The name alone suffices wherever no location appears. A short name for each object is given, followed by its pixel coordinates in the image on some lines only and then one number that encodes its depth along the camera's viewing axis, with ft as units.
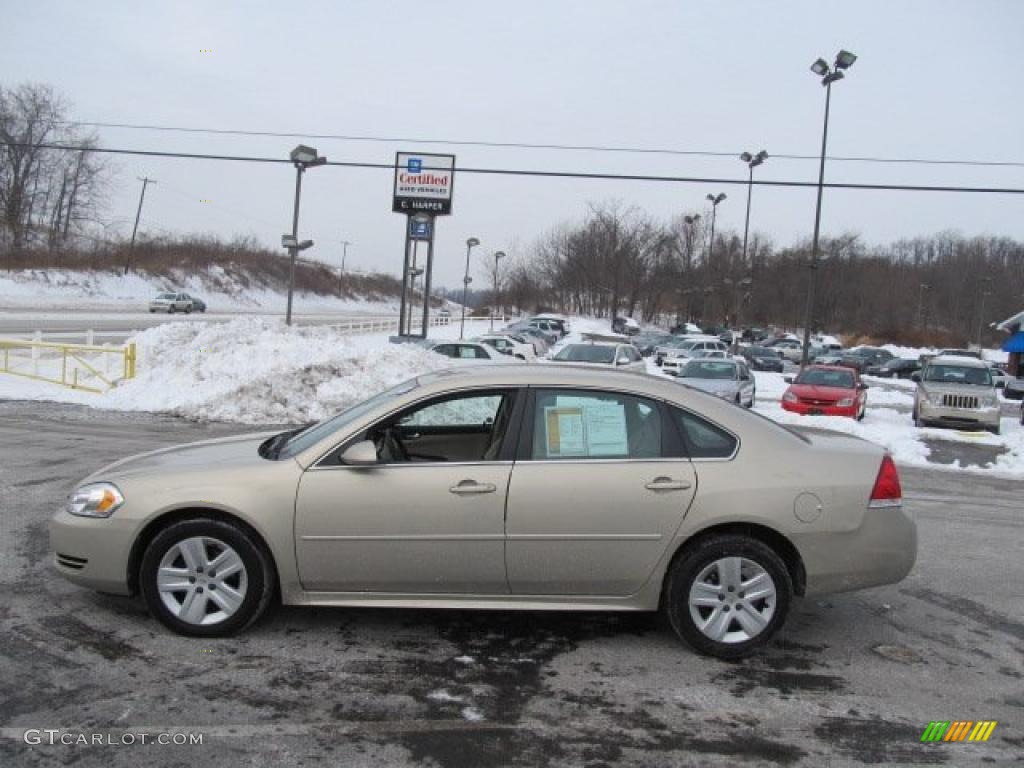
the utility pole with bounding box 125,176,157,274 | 236.96
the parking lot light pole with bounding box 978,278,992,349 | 303.27
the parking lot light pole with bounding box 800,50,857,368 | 88.79
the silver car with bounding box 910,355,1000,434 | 61.93
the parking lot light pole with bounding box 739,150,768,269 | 139.14
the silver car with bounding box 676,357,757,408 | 68.85
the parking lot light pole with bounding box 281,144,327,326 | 77.30
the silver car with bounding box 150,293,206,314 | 178.29
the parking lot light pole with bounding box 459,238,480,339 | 157.25
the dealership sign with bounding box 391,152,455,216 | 107.86
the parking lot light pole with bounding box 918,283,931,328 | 355.07
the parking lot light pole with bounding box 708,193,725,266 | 179.63
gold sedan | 14.65
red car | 64.85
